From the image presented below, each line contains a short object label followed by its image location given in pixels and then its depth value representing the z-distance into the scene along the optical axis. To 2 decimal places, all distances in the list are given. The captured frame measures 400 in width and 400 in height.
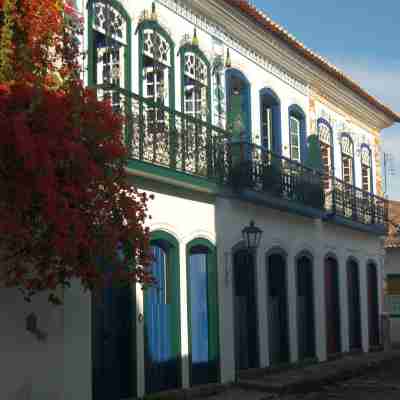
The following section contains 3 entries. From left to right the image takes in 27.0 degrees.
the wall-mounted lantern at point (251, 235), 14.48
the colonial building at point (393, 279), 27.23
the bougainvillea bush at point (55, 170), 7.80
